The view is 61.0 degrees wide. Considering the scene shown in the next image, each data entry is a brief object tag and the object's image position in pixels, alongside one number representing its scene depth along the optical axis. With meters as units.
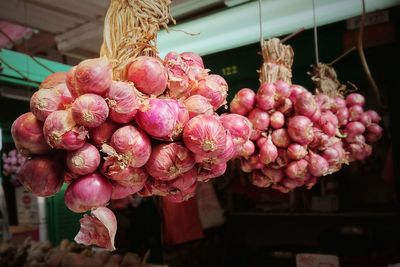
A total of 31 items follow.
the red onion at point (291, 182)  0.56
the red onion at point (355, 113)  0.72
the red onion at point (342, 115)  0.70
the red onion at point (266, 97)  0.53
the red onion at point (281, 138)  0.53
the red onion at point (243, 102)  0.54
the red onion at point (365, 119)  0.72
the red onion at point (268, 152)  0.52
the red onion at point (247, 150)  0.52
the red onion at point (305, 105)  0.52
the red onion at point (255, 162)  0.54
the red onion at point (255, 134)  0.53
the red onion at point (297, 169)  0.53
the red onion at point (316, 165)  0.54
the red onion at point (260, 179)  0.57
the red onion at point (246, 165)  0.55
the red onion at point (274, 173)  0.55
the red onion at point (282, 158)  0.53
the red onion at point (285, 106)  0.53
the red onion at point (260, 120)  0.53
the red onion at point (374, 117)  0.76
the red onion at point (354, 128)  0.71
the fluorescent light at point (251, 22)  0.77
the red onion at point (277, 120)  0.53
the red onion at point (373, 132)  0.74
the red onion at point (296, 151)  0.52
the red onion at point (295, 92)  0.54
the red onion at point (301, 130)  0.51
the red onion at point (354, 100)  0.73
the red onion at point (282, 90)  0.54
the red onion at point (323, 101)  0.62
